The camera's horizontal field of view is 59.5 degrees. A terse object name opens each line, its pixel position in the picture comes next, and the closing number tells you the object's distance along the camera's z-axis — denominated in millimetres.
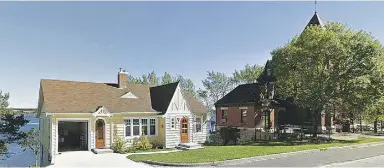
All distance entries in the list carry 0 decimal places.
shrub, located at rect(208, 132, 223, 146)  30023
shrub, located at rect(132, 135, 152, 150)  24391
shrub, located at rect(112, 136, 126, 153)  23250
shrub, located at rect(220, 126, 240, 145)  30347
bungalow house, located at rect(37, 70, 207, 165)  23000
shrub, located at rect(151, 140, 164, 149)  25531
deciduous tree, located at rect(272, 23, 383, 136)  28297
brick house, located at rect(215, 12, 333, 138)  35844
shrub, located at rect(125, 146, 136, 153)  23414
